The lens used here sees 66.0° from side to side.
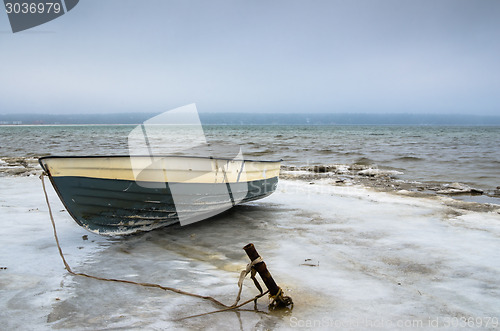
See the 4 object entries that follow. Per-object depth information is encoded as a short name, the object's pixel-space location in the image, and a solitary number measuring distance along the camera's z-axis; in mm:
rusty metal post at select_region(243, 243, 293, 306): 2967
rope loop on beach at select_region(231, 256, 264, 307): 2963
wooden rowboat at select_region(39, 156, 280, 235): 4422
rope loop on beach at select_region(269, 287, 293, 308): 2959
